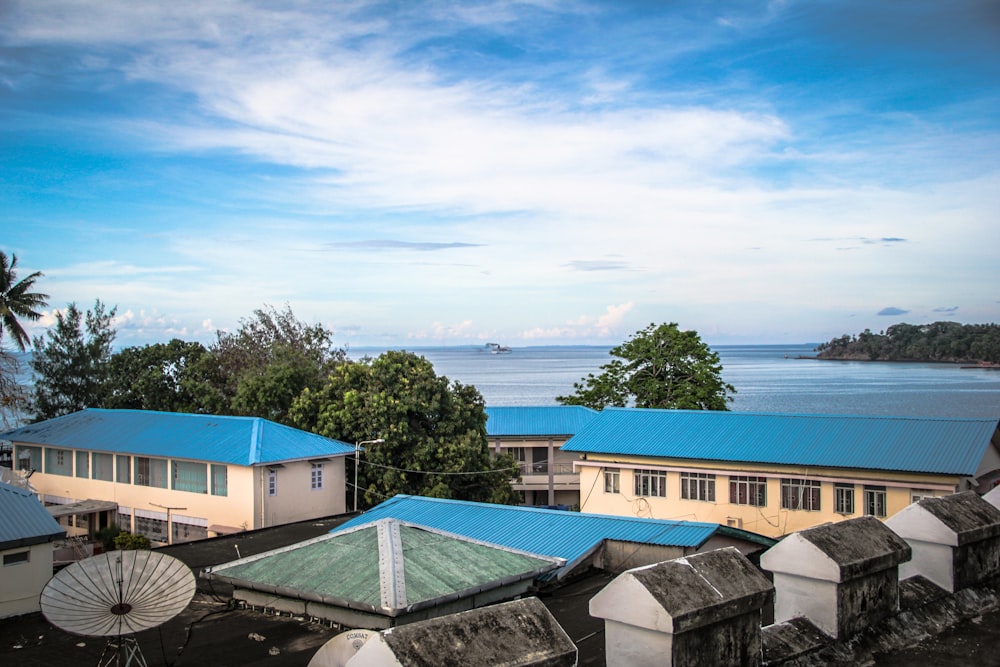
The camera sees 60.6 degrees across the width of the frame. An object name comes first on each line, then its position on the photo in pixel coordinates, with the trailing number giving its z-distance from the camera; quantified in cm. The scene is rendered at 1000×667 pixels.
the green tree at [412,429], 4031
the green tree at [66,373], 6638
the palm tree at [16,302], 4869
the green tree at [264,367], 4800
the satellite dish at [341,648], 910
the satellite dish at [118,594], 1202
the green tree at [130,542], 3152
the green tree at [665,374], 5397
